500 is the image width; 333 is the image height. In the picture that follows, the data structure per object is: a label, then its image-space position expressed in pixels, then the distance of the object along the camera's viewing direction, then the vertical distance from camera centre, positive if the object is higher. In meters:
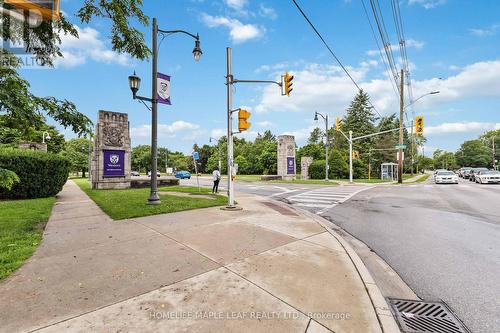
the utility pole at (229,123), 9.35 +1.74
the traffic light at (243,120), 8.64 +1.70
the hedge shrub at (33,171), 11.56 -0.23
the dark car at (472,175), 30.30 -1.05
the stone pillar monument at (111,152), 16.34 +1.02
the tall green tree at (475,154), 81.42 +4.39
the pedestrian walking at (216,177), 15.43 -0.68
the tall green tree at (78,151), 47.50 +2.93
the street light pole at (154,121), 9.51 +1.86
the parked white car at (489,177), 23.23 -1.04
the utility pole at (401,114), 26.38 +5.85
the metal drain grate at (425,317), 2.64 -1.81
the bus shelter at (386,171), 34.67 -0.65
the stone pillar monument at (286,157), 31.58 +1.29
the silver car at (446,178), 24.38 -1.18
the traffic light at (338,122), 22.91 +4.33
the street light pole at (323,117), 26.30 +5.54
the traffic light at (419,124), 20.63 +3.71
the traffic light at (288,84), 10.37 +3.67
